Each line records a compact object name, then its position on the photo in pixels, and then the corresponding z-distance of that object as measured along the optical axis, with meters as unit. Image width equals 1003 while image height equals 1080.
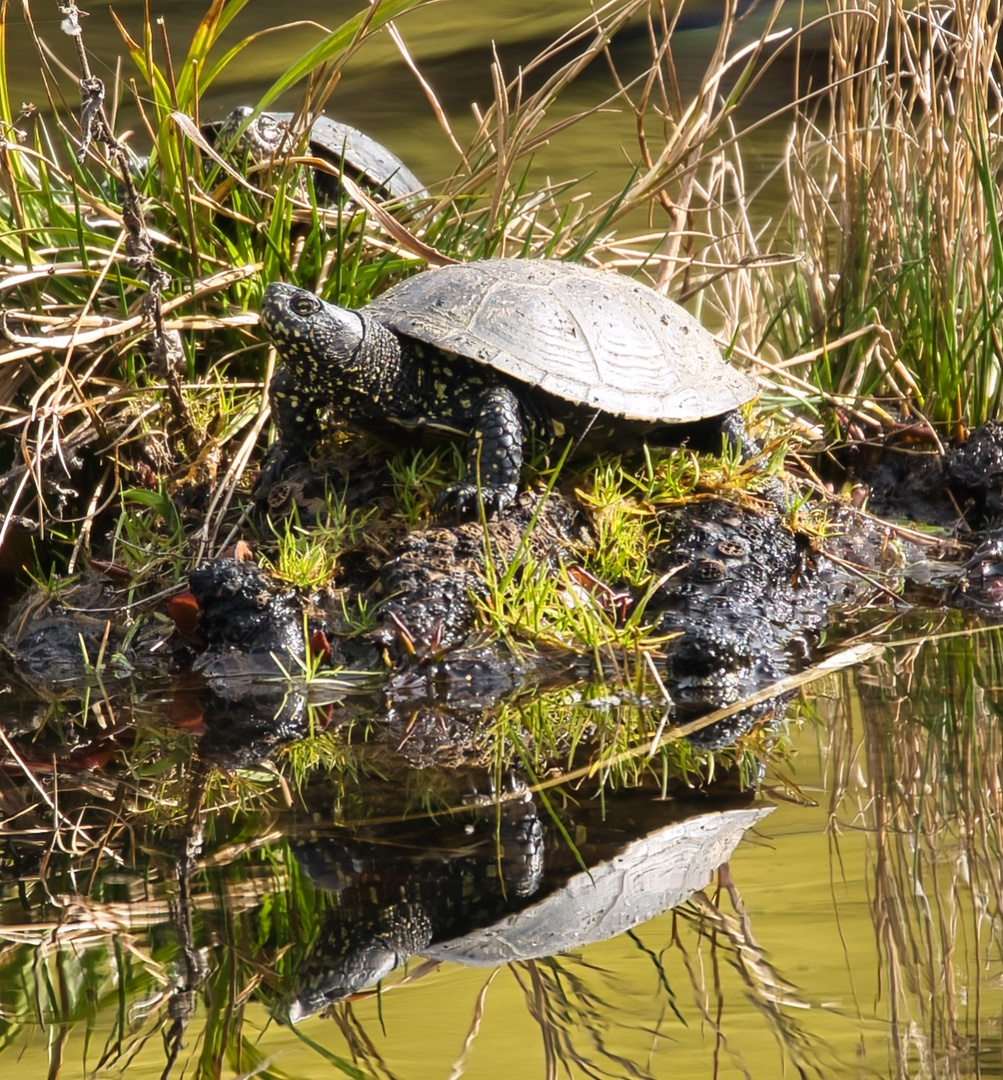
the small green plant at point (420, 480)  6.23
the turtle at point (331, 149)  8.05
